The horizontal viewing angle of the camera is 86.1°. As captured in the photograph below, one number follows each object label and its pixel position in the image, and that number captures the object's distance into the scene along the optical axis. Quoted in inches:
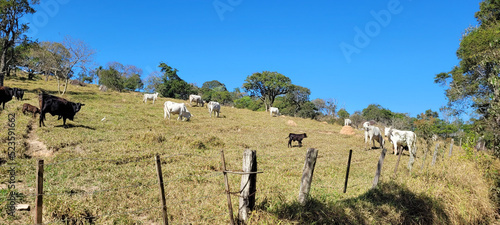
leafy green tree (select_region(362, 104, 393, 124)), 2605.8
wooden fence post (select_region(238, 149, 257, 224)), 196.4
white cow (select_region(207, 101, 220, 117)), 1171.3
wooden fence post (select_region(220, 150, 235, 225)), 189.7
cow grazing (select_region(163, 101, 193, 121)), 929.7
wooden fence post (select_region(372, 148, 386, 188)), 317.3
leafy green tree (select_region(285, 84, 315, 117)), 2487.7
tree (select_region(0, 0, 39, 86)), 1098.7
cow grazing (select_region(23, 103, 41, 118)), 611.2
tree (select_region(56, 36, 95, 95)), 1253.3
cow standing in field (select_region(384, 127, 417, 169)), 655.1
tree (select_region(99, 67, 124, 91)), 2021.4
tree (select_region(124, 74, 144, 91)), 2640.3
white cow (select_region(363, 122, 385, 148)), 712.8
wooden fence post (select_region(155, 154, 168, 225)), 167.7
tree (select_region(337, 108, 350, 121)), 2731.3
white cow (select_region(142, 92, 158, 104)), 1336.1
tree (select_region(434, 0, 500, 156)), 808.3
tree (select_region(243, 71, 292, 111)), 2279.8
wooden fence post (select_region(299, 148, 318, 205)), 227.8
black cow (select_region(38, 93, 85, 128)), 551.5
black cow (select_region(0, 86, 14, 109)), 695.1
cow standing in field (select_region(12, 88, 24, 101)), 862.5
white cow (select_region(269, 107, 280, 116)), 1582.8
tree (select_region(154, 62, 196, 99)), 2274.9
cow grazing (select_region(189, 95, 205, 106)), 1472.4
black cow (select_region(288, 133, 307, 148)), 660.7
